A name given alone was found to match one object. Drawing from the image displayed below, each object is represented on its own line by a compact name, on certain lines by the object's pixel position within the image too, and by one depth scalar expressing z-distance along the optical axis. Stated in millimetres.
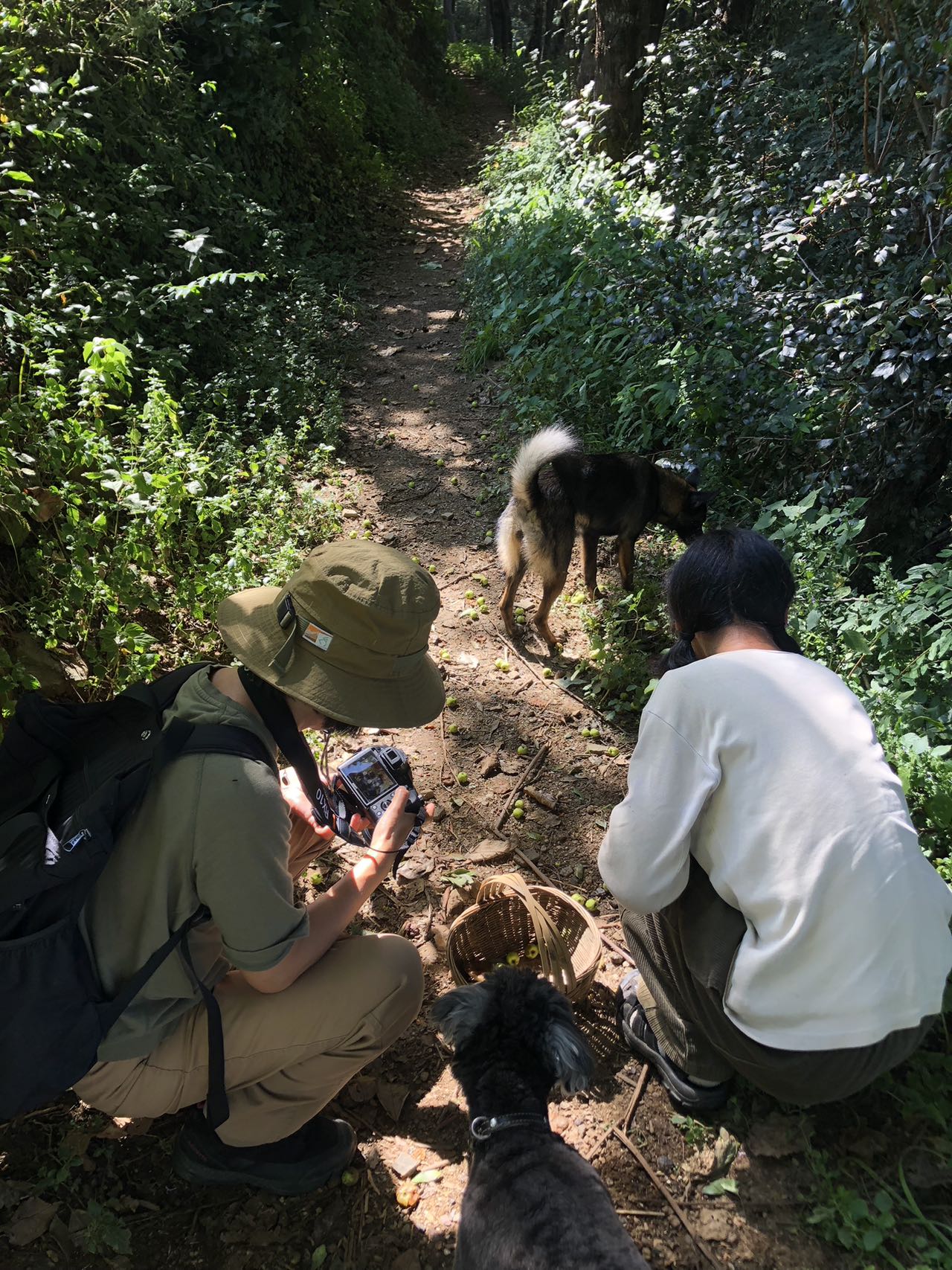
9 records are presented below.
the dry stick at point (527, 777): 3637
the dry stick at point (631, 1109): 2432
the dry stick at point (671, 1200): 2148
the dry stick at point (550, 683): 4191
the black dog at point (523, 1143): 1688
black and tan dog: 4410
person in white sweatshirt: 1729
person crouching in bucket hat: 1696
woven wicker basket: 2482
